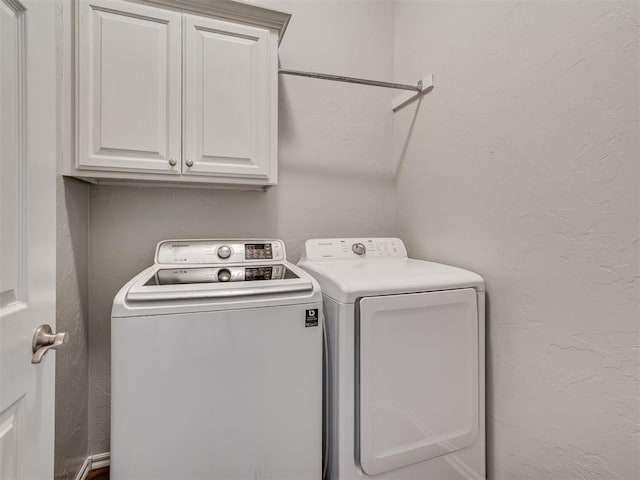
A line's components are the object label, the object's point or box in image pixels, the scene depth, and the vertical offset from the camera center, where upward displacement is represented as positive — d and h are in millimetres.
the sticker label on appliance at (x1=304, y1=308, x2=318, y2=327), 1185 -280
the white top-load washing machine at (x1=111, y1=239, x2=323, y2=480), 1015 -457
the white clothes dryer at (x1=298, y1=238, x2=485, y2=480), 1203 -514
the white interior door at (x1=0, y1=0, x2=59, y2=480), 582 +24
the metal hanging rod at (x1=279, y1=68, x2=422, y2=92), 1646 +826
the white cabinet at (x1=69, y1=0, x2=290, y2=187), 1326 +643
